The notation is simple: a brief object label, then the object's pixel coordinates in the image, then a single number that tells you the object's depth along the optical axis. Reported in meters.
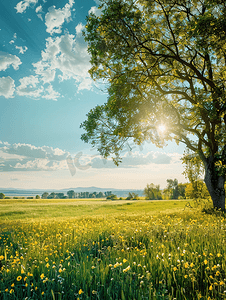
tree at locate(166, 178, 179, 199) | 132.75
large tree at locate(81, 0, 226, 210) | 10.03
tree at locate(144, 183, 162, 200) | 129.12
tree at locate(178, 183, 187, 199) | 119.88
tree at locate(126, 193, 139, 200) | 105.51
